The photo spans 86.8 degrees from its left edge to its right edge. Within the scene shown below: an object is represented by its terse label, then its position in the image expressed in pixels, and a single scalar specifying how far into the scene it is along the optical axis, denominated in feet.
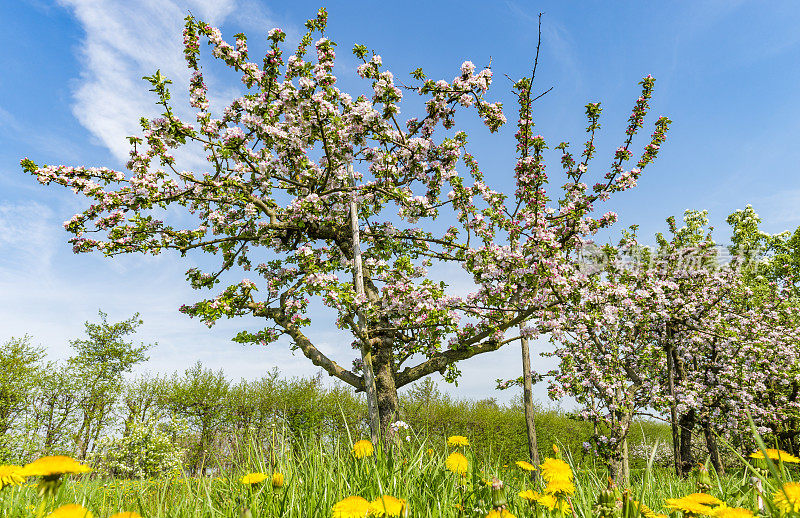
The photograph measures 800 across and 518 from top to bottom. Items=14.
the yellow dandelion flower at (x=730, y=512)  5.74
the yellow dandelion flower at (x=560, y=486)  6.78
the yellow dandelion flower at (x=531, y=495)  7.26
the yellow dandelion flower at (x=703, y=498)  6.02
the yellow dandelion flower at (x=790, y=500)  5.72
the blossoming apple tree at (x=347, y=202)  29.66
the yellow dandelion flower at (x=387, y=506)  5.71
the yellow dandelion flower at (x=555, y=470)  7.13
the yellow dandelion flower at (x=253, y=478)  7.94
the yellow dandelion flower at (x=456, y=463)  8.79
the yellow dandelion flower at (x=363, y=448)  9.75
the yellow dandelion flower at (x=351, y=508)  5.81
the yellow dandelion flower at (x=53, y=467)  6.02
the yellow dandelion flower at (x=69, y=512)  5.54
